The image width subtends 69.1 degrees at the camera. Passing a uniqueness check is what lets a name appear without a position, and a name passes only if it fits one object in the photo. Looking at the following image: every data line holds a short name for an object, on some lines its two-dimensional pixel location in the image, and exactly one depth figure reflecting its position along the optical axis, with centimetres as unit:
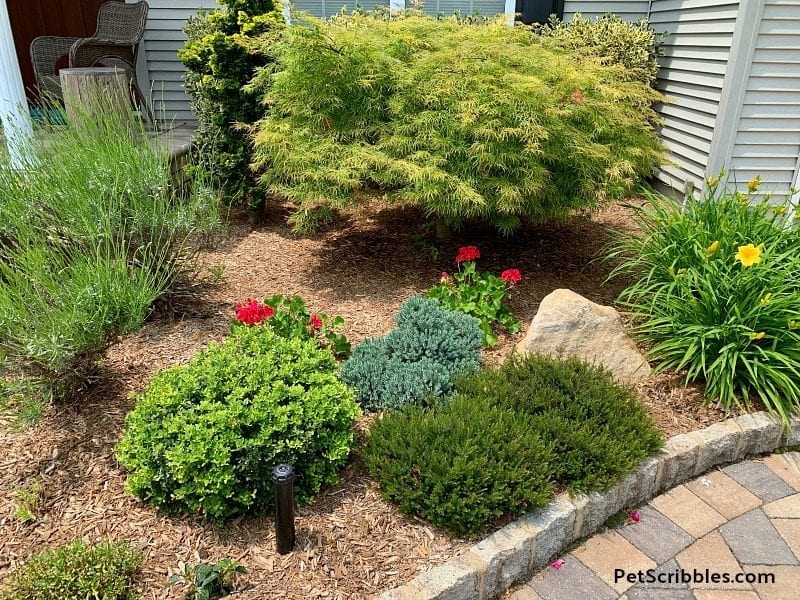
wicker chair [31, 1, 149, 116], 582
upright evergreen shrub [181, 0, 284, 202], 412
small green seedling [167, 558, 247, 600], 174
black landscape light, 176
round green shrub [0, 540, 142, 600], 170
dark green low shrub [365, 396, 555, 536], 199
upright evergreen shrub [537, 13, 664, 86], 531
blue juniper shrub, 255
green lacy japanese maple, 327
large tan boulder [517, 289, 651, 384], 283
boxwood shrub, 193
